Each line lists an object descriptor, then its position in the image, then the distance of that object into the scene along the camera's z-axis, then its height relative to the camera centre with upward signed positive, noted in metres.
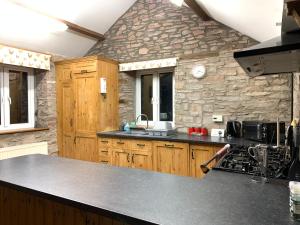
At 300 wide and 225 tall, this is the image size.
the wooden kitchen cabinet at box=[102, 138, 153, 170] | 3.55 -0.73
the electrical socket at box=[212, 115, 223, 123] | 3.50 -0.17
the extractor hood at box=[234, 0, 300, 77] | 1.22 +0.32
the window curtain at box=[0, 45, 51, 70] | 3.47 +0.78
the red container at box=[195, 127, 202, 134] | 3.63 -0.36
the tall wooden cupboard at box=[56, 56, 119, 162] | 3.99 +0.04
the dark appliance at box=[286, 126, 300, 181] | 1.44 -0.31
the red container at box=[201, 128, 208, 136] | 3.56 -0.39
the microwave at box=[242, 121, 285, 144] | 2.74 -0.31
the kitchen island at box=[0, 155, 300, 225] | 0.99 -0.46
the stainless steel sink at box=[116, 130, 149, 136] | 3.77 -0.44
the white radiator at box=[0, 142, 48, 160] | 3.58 -0.71
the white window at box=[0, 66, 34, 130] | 3.84 +0.15
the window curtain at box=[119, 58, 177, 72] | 3.90 +0.74
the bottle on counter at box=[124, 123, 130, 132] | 4.20 -0.39
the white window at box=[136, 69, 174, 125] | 4.29 +0.22
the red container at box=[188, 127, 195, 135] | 3.69 -0.37
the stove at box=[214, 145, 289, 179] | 1.55 -0.43
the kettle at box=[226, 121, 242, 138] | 3.28 -0.31
